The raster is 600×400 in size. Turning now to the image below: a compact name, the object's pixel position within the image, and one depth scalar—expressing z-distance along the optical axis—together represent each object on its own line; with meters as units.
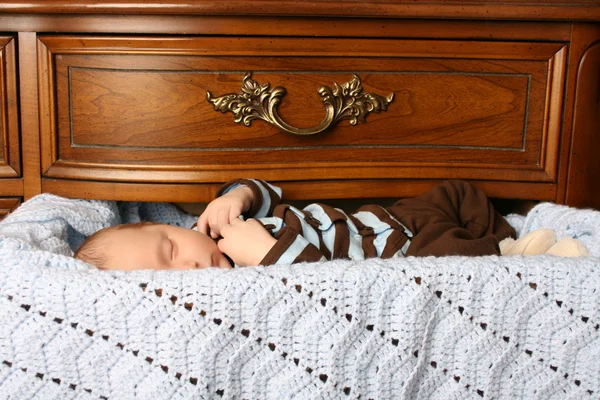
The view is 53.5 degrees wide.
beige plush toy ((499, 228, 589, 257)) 0.94
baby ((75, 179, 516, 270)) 0.97
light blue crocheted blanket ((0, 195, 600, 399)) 0.69
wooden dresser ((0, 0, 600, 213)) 1.05
